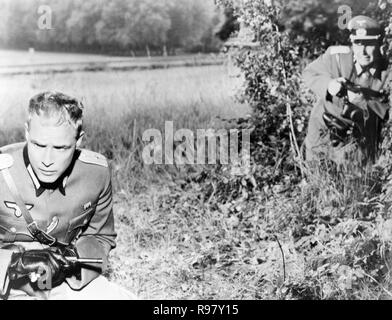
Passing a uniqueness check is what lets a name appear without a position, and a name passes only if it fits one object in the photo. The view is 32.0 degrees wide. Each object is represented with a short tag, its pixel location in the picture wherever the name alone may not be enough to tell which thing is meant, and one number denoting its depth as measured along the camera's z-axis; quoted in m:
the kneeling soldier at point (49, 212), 3.39
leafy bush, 3.43
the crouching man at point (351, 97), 3.78
